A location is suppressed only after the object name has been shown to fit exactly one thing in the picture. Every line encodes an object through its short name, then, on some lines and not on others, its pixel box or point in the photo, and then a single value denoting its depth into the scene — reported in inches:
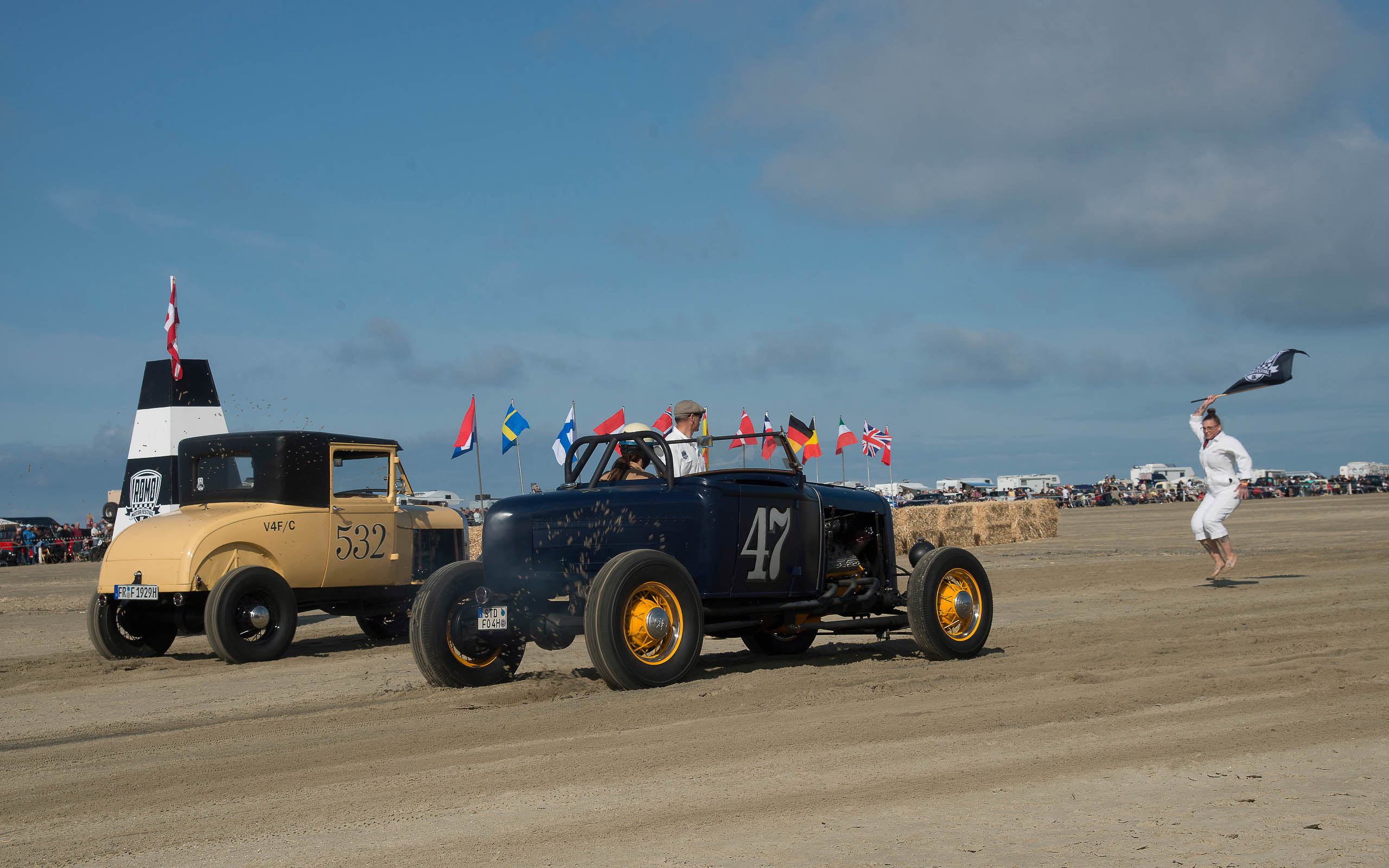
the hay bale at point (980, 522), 1146.0
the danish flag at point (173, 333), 561.0
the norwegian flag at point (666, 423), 481.7
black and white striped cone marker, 553.9
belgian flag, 815.7
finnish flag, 841.7
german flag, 482.6
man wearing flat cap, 325.1
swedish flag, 1044.5
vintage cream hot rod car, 371.6
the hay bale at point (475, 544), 958.0
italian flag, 1530.5
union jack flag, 1908.2
